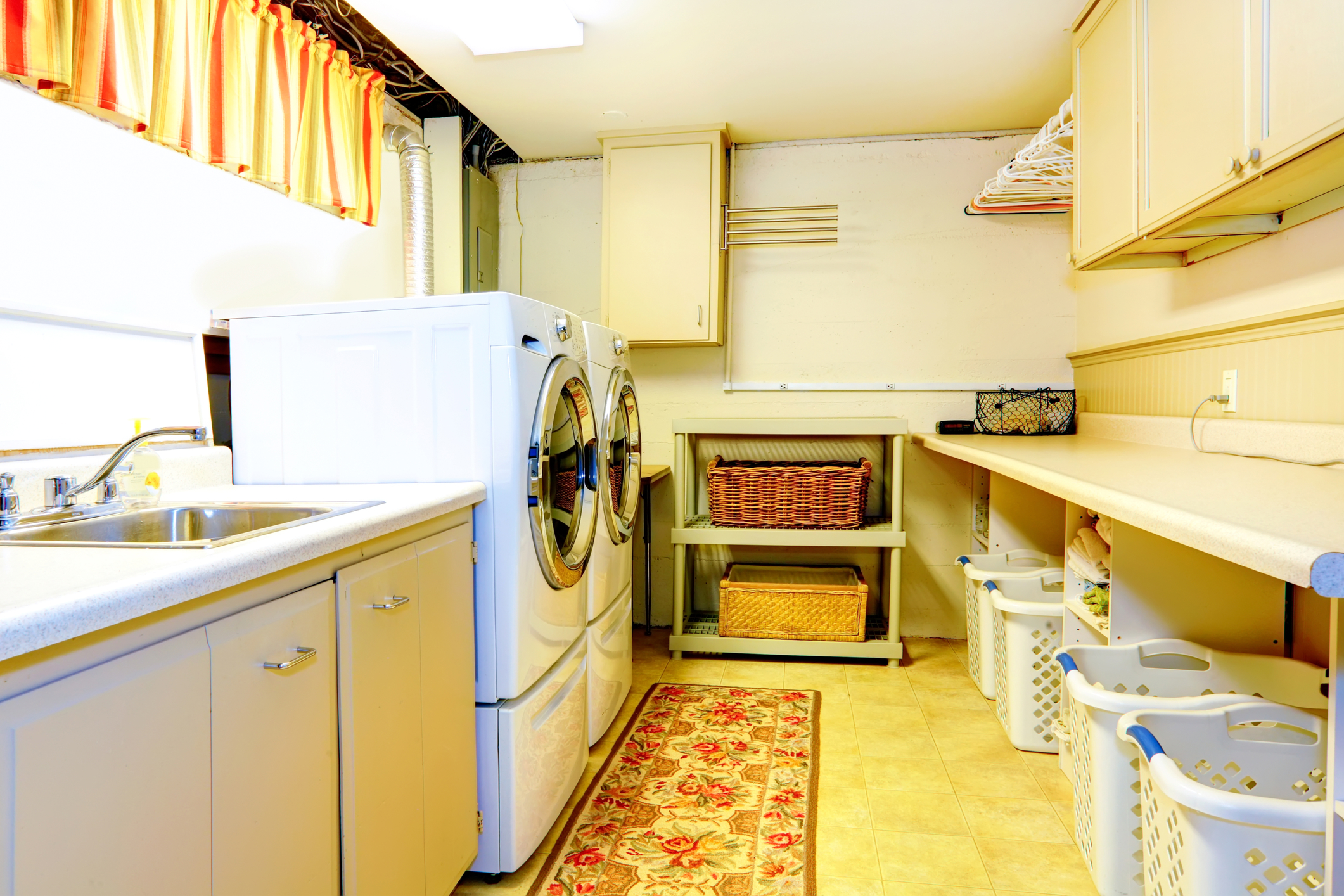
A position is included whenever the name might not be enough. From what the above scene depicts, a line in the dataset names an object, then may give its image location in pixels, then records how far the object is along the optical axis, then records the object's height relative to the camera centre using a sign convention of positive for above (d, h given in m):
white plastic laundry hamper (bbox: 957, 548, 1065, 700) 2.62 -0.61
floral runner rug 1.71 -1.01
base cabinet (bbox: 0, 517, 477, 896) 0.70 -0.39
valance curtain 1.49 +0.83
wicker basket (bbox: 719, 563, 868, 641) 3.12 -0.76
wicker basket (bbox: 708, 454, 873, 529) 3.13 -0.29
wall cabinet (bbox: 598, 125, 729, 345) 3.29 +0.83
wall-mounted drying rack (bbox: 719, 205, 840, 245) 3.51 +0.93
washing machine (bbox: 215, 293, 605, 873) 1.64 -0.02
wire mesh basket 3.16 +0.05
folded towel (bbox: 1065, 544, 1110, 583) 2.00 -0.38
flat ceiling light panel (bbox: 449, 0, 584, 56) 2.23 +1.22
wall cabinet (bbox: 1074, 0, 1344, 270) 1.34 +0.63
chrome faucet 1.23 -0.12
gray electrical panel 3.46 +0.91
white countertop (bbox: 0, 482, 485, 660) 0.68 -0.16
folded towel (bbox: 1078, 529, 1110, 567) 2.02 -0.33
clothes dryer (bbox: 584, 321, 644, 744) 2.23 -0.33
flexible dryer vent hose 2.78 +0.78
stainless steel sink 1.25 -0.17
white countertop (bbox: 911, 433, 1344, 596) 0.79 -0.11
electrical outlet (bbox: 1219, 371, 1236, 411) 2.06 +0.10
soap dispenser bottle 1.47 -0.10
